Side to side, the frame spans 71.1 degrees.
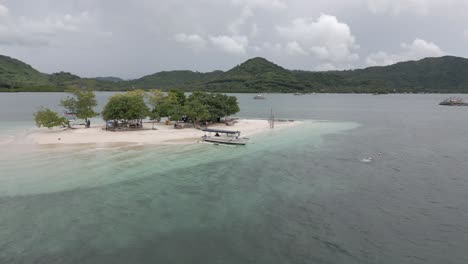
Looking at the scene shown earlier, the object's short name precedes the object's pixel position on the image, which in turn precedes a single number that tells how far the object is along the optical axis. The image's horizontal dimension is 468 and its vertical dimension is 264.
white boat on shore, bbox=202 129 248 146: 56.15
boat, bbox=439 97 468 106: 187.88
